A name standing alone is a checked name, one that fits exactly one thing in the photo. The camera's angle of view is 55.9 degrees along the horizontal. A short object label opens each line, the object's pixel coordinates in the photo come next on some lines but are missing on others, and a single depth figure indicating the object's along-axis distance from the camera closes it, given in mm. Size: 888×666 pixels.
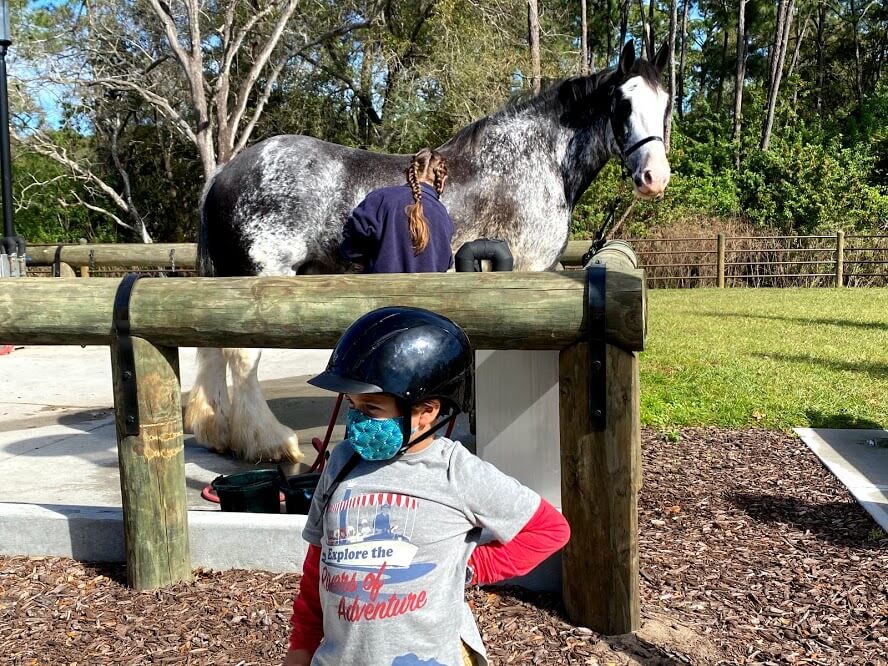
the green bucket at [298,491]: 3566
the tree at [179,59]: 21453
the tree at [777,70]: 27922
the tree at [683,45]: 33947
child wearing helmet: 1626
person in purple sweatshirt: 3756
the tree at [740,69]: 29375
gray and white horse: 4715
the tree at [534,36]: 20406
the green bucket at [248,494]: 3623
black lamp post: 8609
